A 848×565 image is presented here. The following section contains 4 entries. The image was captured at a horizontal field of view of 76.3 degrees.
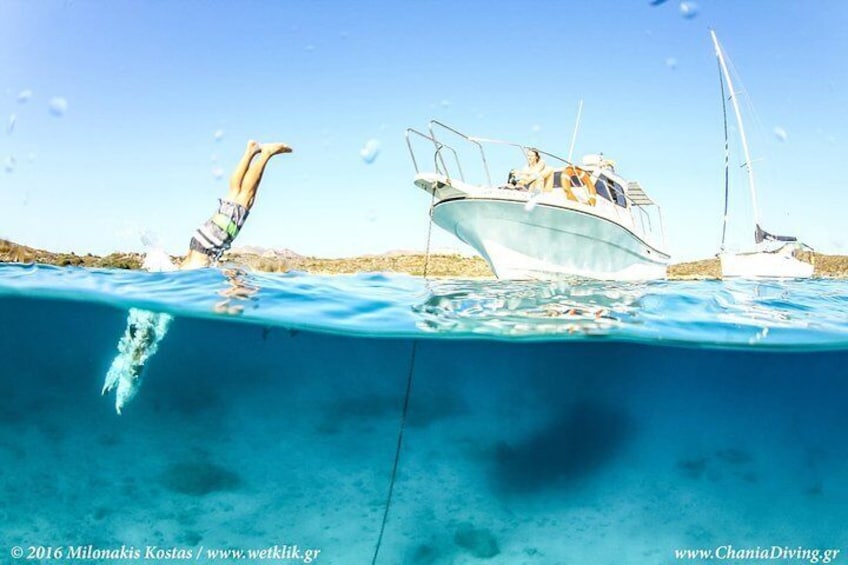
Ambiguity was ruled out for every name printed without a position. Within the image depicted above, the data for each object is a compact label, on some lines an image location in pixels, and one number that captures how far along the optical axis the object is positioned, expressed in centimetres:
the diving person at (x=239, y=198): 637
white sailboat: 2141
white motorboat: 1359
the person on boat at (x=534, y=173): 1434
